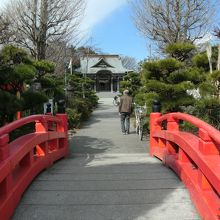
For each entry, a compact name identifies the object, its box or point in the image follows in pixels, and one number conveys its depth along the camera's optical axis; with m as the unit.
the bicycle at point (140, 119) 8.35
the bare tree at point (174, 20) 12.99
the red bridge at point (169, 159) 2.47
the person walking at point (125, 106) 8.99
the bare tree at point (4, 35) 9.75
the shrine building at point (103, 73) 36.85
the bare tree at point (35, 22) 12.54
